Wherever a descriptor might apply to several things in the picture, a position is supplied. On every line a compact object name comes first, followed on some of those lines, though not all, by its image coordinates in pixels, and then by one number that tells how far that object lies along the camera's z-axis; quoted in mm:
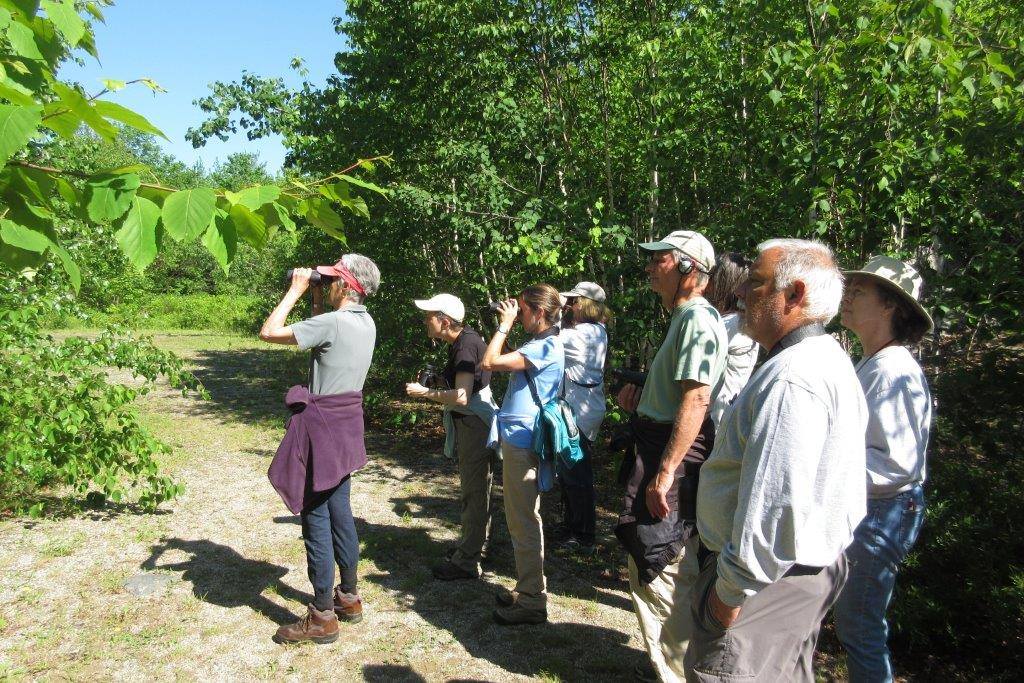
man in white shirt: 1769
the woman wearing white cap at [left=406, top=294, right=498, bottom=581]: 4359
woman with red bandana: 3734
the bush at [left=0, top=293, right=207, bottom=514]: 5129
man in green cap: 2787
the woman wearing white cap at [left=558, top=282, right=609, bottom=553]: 5047
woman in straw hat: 2631
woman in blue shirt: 3877
